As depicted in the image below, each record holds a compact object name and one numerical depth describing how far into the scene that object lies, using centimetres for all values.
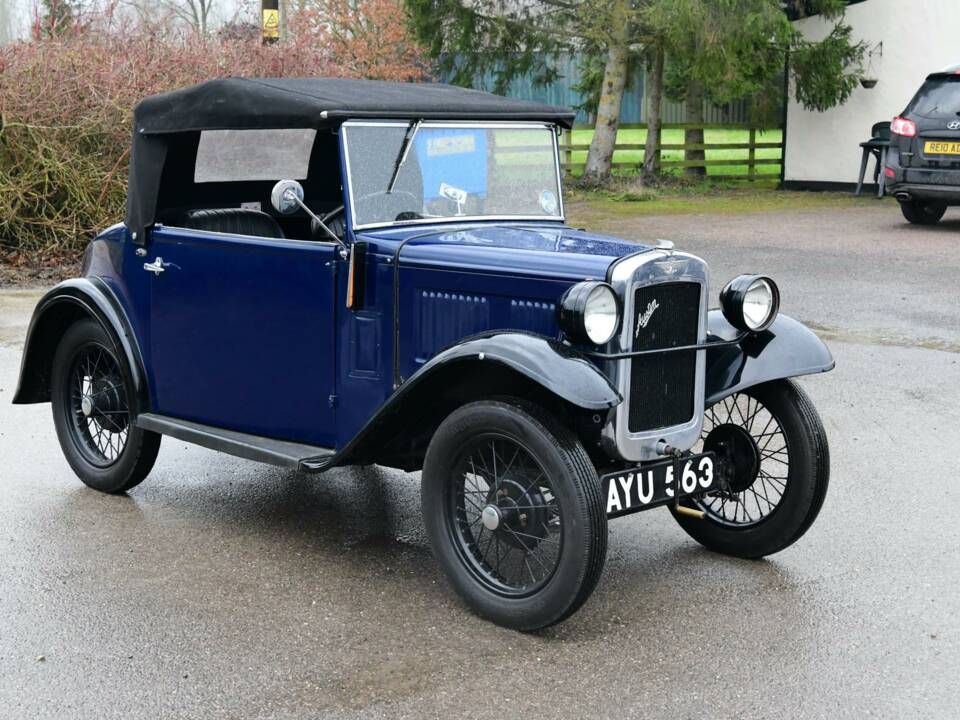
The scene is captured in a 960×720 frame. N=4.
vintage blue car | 428
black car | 1506
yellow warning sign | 1536
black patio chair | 1838
